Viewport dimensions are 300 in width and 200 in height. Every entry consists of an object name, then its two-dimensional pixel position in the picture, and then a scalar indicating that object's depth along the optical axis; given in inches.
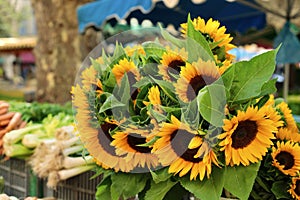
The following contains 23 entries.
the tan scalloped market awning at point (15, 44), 899.4
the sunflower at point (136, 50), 62.7
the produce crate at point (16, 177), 105.4
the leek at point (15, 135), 108.7
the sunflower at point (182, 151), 50.4
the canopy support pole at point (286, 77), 256.8
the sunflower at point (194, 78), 51.7
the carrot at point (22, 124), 120.3
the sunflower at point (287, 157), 56.1
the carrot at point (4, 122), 117.8
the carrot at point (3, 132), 115.5
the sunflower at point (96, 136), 57.2
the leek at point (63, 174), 89.7
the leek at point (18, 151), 106.6
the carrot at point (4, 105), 123.1
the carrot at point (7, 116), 118.9
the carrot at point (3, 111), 120.7
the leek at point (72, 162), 90.0
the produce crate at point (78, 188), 87.6
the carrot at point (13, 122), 117.2
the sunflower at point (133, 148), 55.0
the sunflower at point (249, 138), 50.5
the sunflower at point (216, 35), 57.0
